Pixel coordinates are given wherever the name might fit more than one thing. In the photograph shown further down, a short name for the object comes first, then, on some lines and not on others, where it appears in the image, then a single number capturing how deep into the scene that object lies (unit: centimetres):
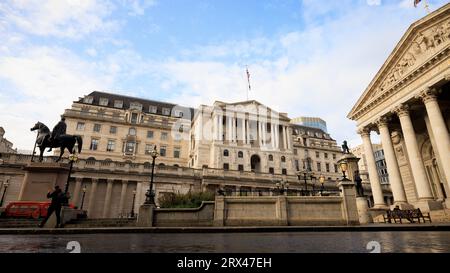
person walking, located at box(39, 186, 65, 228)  1200
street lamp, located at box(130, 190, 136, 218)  3299
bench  1604
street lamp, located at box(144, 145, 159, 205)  1462
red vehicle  1534
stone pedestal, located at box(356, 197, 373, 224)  1565
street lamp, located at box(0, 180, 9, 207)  2803
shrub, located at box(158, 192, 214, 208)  1715
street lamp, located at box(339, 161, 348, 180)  1585
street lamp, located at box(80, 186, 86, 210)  3037
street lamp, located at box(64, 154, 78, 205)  1488
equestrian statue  1711
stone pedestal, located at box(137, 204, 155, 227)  1391
